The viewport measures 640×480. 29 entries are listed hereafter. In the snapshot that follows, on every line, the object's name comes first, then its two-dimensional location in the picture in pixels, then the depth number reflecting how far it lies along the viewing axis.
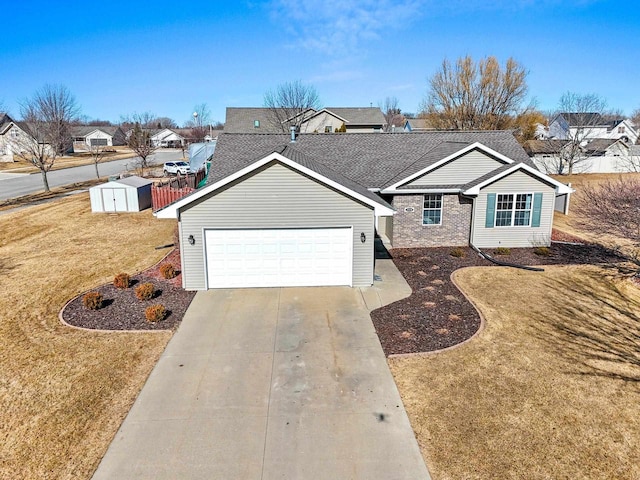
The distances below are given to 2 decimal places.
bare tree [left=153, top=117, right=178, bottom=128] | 145.29
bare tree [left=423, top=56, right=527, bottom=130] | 48.94
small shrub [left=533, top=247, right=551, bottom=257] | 18.77
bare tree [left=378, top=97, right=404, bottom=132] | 87.56
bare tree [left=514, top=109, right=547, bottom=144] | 51.31
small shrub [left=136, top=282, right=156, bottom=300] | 13.53
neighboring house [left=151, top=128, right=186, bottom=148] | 95.00
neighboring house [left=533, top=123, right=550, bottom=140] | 55.58
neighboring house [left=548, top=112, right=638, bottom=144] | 51.09
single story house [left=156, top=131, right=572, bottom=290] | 14.27
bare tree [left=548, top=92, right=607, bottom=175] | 47.59
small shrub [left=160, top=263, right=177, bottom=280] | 15.49
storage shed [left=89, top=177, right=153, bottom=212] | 28.53
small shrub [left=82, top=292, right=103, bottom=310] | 12.86
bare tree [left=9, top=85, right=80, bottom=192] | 40.38
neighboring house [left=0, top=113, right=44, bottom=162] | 67.47
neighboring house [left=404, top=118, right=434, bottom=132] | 69.88
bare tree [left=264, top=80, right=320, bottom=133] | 53.94
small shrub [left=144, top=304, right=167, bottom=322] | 12.09
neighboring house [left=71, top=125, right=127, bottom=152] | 91.06
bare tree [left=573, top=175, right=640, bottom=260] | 17.80
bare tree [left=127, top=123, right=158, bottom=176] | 49.19
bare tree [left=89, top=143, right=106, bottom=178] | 47.36
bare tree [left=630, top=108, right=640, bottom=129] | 86.22
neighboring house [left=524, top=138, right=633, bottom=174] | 48.88
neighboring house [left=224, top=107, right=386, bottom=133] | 55.12
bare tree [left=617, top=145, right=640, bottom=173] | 49.91
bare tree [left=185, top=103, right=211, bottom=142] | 84.24
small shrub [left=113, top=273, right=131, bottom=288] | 14.59
